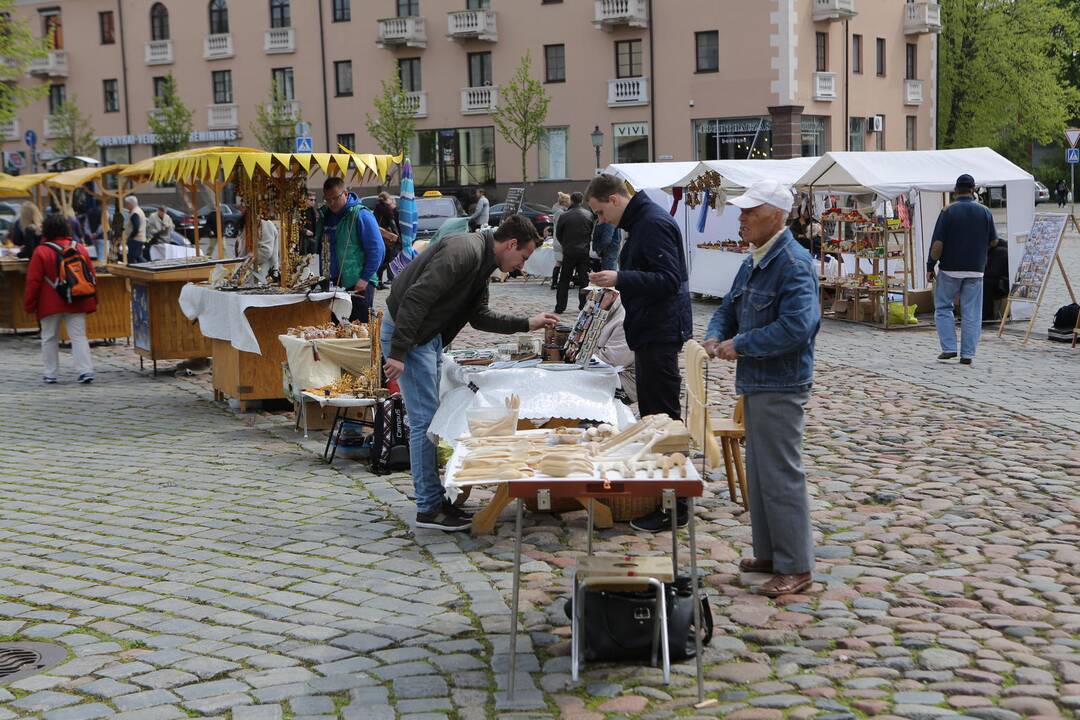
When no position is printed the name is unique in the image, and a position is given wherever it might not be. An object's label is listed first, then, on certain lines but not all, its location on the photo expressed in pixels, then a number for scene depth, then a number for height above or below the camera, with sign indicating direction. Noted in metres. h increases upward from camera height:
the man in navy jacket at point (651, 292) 6.83 -0.47
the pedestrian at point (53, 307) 13.49 -0.94
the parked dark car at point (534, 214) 32.19 -0.18
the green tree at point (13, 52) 25.84 +3.53
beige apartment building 45.28 +5.50
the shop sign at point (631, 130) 47.16 +2.84
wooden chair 5.84 -0.94
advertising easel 15.30 -0.77
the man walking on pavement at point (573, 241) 19.09 -0.52
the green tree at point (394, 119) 49.56 +3.61
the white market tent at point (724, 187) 20.59 +0.26
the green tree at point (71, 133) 56.00 +3.84
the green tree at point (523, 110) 47.41 +3.71
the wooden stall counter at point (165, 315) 13.47 -1.07
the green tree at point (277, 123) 51.50 +3.72
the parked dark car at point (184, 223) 36.84 -0.22
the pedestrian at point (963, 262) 13.55 -0.71
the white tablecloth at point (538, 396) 7.27 -1.13
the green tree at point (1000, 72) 52.91 +5.32
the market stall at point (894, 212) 17.14 -0.18
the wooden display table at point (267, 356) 11.19 -1.26
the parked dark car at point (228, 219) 39.91 -0.12
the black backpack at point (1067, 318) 15.08 -1.46
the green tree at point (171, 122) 53.31 +3.99
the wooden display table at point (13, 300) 17.88 -1.14
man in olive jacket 6.68 -0.60
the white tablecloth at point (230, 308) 10.88 -0.85
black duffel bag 4.93 -1.64
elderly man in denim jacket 5.60 -0.73
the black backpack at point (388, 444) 8.78 -1.62
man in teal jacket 11.34 -0.27
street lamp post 45.25 +2.45
